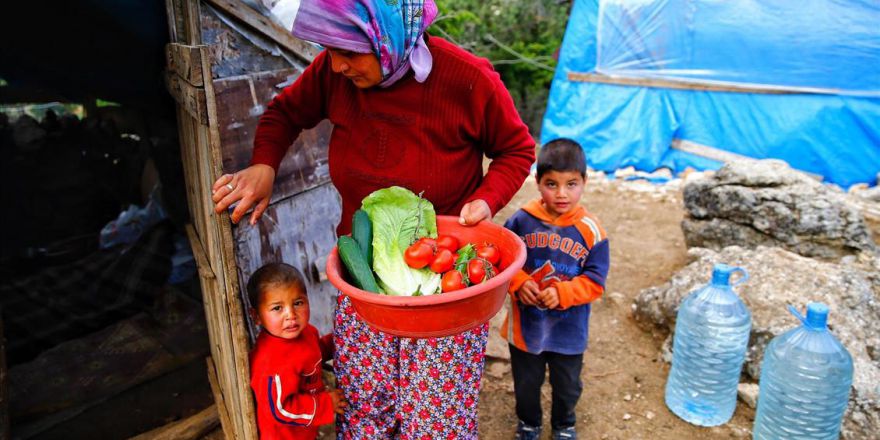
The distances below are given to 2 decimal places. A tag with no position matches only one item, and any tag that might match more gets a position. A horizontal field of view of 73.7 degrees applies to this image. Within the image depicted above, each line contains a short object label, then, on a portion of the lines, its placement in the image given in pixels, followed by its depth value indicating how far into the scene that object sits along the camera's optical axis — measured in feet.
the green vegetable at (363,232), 6.64
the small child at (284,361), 7.82
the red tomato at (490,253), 6.62
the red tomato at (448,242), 6.75
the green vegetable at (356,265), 6.19
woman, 6.53
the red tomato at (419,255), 6.47
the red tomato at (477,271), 6.23
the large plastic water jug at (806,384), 9.80
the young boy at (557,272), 8.70
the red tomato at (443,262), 6.45
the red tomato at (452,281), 6.15
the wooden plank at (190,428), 10.80
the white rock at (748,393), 11.66
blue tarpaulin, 25.18
